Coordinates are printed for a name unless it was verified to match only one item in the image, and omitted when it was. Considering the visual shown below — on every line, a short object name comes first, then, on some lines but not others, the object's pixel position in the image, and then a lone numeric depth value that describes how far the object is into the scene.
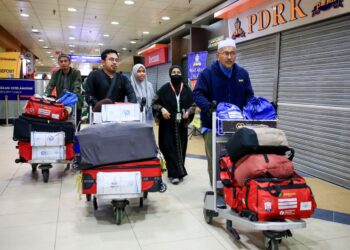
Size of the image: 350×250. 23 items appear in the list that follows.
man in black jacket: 3.64
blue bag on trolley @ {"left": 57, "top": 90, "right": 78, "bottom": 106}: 4.28
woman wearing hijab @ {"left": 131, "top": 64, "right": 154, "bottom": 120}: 4.57
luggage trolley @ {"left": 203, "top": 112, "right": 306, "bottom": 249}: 2.01
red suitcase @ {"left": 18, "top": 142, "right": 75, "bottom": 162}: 4.02
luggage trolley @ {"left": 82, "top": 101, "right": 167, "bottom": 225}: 2.72
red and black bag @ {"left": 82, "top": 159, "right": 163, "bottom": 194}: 2.73
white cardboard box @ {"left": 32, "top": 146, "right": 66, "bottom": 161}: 4.02
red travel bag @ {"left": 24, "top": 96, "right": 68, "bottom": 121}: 4.00
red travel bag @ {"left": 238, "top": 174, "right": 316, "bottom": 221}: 1.98
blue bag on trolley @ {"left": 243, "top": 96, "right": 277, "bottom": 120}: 2.59
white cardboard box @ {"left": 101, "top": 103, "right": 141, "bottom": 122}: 3.25
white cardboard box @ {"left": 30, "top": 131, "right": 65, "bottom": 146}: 3.96
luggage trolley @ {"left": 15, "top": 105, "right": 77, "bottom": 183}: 4.03
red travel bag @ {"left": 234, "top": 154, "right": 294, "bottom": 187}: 2.08
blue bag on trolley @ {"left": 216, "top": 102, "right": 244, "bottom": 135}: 2.52
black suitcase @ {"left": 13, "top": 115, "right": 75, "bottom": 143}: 3.95
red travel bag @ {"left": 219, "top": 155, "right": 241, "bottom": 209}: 2.29
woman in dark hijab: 4.24
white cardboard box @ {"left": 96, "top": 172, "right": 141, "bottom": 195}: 2.70
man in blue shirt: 2.91
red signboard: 12.25
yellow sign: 11.67
